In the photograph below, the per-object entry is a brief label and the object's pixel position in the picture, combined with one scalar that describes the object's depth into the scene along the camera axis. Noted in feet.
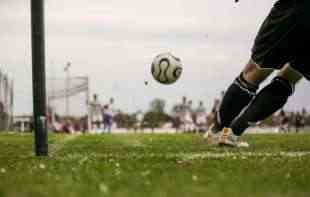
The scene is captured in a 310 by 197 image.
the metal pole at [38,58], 21.79
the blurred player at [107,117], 114.57
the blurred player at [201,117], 128.18
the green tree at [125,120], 169.52
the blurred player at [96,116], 124.14
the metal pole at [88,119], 126.23
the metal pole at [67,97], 128.26
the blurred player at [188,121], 125.54
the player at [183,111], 122.72
